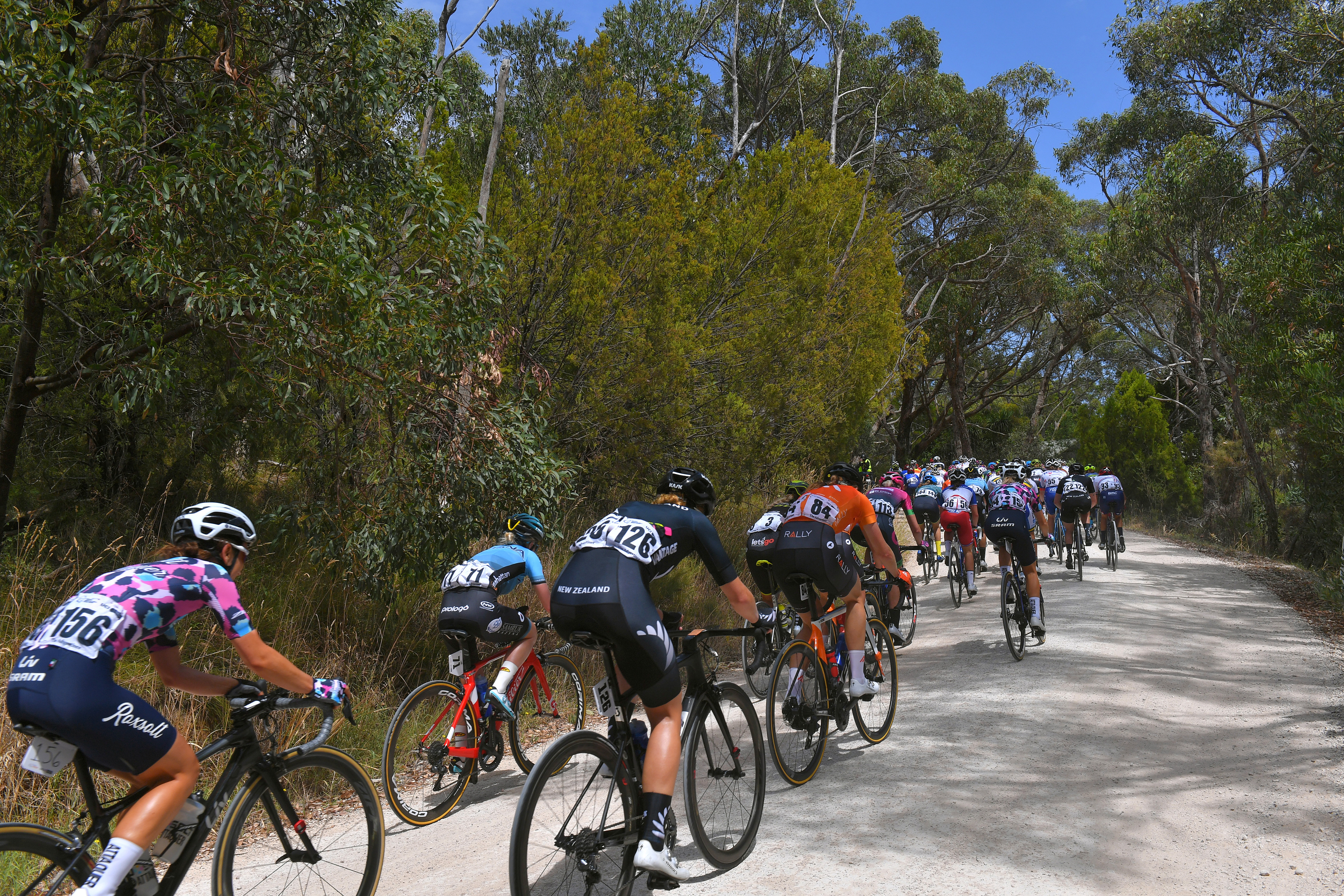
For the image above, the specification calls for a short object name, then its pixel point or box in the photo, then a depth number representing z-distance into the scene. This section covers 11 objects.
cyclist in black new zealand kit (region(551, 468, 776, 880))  3.88
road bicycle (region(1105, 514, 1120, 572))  18.28
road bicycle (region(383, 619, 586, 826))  5.63
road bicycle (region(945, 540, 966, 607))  14.65
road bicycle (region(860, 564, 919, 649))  9.76
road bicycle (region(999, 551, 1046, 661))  9.75
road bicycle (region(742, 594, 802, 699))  8.64
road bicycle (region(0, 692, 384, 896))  3.09
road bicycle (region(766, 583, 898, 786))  5.89
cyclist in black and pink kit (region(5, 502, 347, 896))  3.12
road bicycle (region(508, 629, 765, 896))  3.55
